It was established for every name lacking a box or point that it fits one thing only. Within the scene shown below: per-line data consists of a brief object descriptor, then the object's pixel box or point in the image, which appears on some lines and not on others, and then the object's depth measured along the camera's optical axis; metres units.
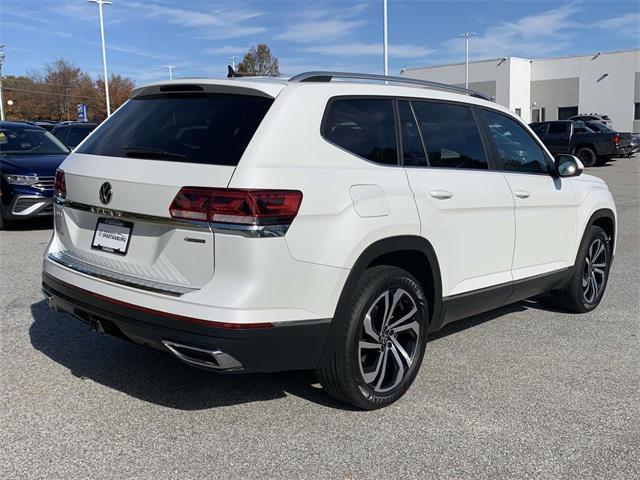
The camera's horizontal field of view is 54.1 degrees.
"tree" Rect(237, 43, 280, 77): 58.78
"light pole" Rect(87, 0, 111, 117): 39.75
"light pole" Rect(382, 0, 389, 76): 30.20
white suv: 2.97
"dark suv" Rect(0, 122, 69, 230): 9.39
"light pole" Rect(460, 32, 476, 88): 59.12
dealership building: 54.28
